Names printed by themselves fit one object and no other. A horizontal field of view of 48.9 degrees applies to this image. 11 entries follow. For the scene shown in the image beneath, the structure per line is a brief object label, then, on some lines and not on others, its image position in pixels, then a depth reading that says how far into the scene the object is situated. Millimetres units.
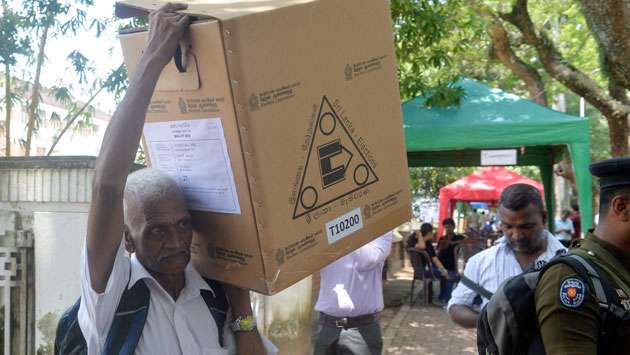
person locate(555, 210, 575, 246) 12943
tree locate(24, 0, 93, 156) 5418
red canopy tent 17156
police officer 1718
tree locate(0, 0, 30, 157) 5250
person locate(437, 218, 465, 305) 11242
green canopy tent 6012
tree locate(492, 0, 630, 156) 5895
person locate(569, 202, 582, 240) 14081
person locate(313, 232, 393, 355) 4402
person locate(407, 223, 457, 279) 10719
